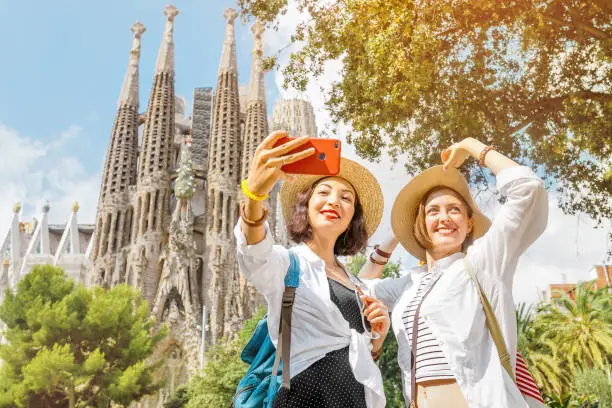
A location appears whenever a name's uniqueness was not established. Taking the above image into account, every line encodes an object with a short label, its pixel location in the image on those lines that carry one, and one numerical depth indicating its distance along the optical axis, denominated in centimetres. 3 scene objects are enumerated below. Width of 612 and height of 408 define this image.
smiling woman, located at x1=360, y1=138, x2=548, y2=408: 230
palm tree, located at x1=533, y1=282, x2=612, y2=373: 1917
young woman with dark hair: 227
